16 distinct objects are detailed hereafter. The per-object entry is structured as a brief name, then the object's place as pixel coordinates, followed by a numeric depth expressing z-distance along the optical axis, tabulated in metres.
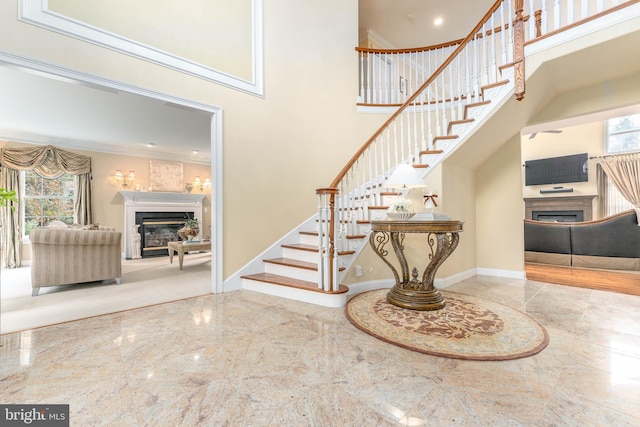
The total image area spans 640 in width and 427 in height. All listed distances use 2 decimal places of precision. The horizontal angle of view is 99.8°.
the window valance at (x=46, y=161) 5.20
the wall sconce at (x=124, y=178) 6.33
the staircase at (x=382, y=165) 2.80
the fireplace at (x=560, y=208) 7.23
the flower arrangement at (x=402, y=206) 2.79
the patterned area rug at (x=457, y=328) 1.79
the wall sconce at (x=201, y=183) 7.62
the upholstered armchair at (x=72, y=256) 3.20
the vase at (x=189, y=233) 5.18
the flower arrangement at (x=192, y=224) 6.18
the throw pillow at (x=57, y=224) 4.51
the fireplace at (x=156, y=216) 6.28
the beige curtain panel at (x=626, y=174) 6.25
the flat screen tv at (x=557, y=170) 7.29
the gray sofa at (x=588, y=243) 4.11
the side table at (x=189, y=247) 4.57
